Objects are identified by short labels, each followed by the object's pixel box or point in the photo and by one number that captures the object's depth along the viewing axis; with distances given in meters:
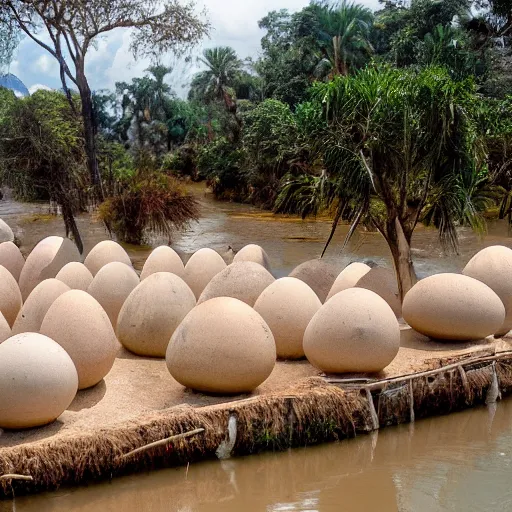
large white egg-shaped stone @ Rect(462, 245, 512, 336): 10.92
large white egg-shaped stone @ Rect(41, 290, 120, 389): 8.47
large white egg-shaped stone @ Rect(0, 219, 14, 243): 22.05
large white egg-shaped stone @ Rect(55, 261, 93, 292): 11.59
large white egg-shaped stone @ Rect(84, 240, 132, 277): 13.44
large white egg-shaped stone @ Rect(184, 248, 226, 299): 12.43
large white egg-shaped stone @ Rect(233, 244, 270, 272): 12.77
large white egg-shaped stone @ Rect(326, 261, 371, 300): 10.98
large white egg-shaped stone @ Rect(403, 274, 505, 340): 10.08
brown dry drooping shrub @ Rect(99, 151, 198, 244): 24.30
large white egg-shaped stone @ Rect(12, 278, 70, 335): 9.46
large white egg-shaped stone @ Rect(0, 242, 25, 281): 13.91
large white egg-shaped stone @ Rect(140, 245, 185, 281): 12.73
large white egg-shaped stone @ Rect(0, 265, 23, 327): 11.18
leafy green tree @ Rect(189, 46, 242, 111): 49.91
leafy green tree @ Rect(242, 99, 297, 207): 34.59
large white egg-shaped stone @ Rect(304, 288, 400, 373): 8.91
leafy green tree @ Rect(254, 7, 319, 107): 41.75
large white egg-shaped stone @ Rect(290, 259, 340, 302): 11.66
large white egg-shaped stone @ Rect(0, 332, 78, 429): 7.40
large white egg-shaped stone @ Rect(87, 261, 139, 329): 11.07
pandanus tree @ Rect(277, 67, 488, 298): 12.89
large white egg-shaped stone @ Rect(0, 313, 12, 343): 8.95
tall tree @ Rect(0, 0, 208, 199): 27.78
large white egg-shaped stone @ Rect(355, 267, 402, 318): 11.02
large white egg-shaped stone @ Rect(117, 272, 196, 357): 10.02
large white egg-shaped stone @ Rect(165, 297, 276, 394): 8.36
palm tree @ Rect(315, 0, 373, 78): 40.72
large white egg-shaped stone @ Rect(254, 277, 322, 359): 9.85
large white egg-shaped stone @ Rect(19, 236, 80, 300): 12.95
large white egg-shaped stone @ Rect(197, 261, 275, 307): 10.66
